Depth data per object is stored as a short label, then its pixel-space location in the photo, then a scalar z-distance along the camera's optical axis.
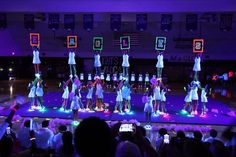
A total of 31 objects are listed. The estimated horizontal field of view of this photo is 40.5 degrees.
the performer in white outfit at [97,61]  15.68
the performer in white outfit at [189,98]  15.22
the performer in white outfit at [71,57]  15.71
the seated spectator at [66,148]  5.53
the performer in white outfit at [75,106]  13.44
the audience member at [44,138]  7.88
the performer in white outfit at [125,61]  15.35
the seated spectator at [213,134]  7.93
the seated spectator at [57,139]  7.82
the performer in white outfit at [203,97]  15.06
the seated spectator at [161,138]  7.74
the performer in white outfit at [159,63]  15.08
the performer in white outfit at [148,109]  13.23
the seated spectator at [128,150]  4.16
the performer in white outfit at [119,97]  15.23
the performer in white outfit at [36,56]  15.67
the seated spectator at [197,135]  7.58
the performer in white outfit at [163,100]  15.11
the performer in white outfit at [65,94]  15.48
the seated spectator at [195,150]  4.41
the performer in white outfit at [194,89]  14.97
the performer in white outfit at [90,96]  15.69
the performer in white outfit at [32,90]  15.66
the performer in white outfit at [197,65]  15.03
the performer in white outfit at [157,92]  14.90
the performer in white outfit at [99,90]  15.66
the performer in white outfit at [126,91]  15.22
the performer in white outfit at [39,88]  15.65
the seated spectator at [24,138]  7.72
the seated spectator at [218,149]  5.19
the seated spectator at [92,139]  2.89
